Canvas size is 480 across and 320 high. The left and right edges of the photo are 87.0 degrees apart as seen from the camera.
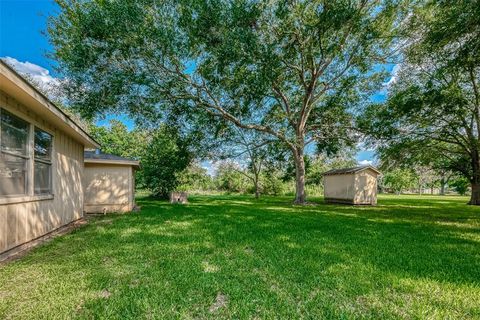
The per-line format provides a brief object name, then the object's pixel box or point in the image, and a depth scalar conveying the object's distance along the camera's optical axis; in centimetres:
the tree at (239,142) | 1542
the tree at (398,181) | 4178
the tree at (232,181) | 3103
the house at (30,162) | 402
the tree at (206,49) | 922
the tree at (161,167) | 1738
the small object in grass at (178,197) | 1501
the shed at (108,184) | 988
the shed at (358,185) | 1477
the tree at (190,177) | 1916
